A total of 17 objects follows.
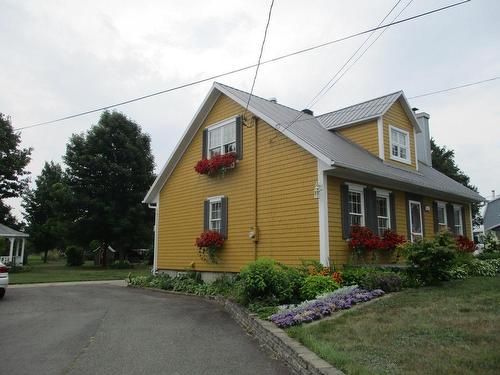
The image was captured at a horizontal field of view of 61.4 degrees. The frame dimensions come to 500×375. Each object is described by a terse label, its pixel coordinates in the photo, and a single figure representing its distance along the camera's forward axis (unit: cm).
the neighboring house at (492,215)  4006
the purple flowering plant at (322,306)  711
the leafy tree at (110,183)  3119
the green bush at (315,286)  898
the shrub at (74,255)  3591
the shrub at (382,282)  936
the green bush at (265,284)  874
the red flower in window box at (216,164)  1428
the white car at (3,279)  1222
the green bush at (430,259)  963
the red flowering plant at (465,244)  1644
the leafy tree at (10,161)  3447
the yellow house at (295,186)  1177
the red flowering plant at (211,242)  1402
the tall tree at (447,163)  3950
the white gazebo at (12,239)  2866
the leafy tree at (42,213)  4284
